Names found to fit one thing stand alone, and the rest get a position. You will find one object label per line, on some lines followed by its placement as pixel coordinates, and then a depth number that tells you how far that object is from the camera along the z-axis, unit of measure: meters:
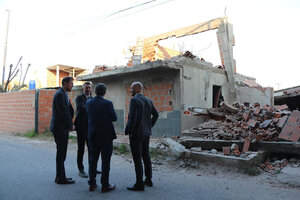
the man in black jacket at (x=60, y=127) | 4.23
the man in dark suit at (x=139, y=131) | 3.99
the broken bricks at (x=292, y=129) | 5.71
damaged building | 8.93
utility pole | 21.07
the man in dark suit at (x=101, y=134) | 3.87
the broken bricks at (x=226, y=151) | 5.83
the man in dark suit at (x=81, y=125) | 4.84
